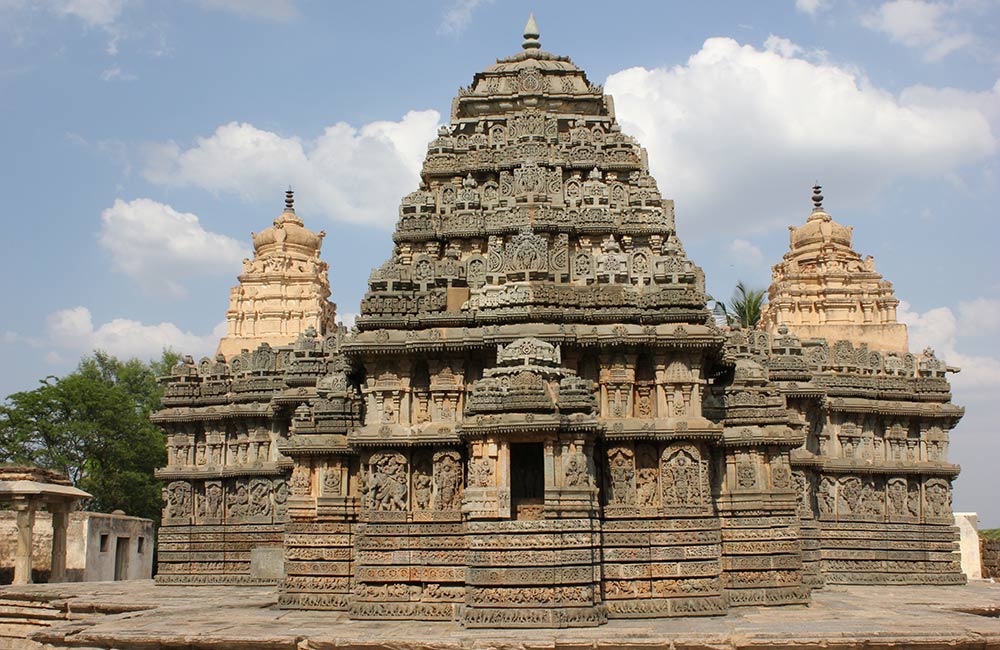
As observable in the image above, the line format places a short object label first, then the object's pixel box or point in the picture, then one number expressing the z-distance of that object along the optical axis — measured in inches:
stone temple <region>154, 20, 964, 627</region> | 671.1
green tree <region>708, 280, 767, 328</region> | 1939.0
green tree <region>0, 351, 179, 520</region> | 1765.5
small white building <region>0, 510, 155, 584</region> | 1433.3
